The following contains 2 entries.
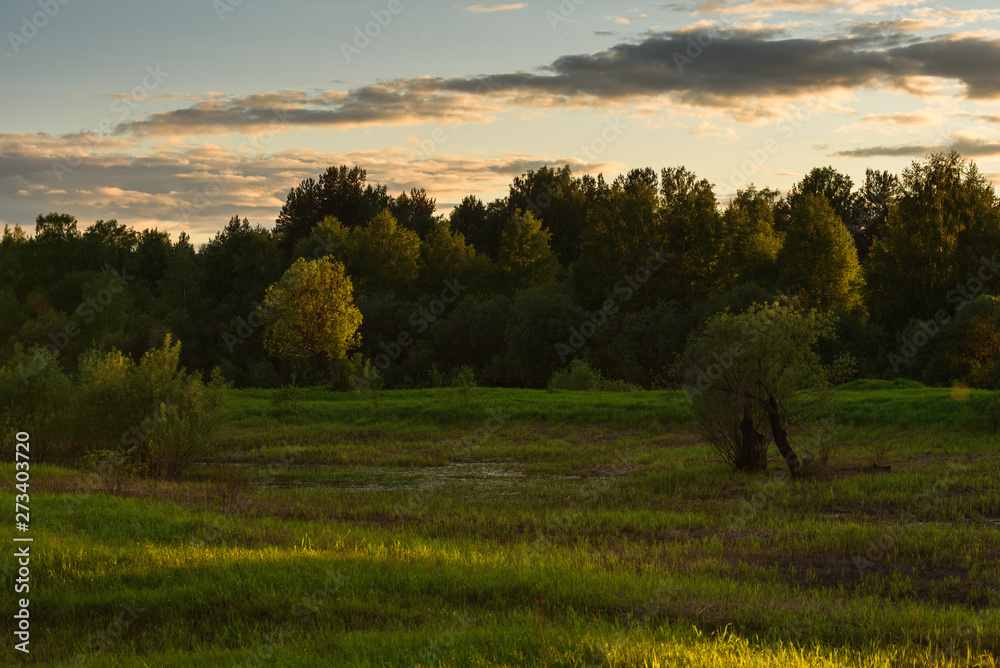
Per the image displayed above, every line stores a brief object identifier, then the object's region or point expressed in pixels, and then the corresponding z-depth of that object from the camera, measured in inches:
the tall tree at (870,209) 3346.5
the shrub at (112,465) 927.7
